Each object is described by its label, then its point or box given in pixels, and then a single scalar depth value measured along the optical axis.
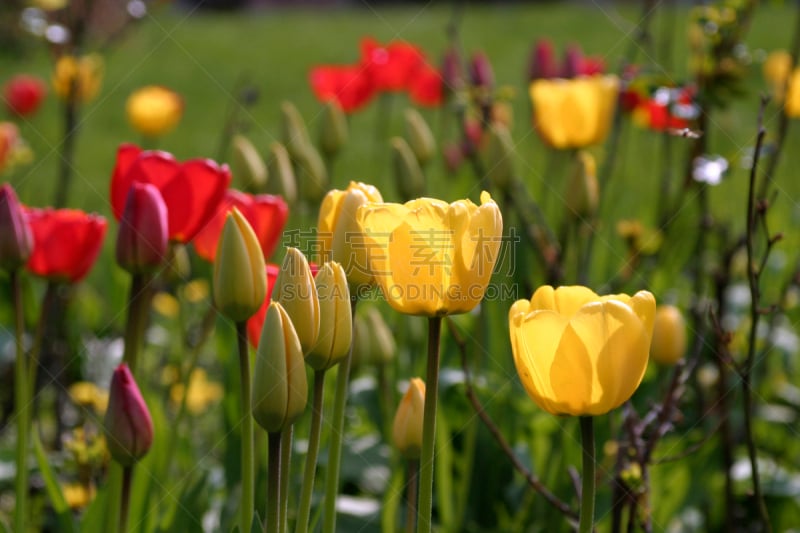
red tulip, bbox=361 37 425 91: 1.91
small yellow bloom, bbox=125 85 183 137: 2.96
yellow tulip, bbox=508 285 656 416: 0.88
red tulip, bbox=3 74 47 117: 3.29
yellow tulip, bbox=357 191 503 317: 0.89
